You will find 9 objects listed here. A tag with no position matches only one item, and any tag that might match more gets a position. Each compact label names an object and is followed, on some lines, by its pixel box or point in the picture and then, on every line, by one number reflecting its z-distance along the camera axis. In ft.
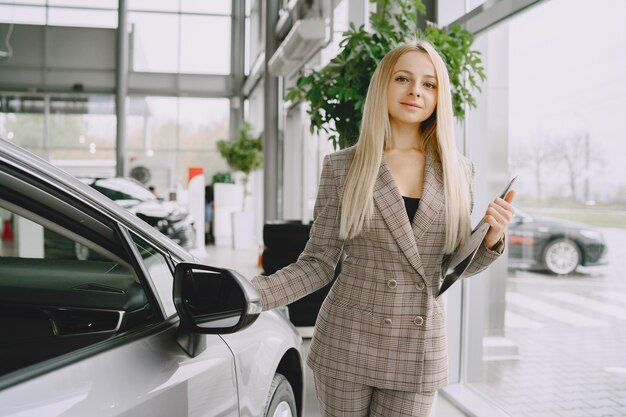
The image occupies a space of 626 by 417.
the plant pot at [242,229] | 41.37
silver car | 3.08
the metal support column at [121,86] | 47.11
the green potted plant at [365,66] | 9.87
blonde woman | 4.98
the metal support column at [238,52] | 54.85
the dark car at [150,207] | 25.40
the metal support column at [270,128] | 32.40
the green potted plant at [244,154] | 43.86
